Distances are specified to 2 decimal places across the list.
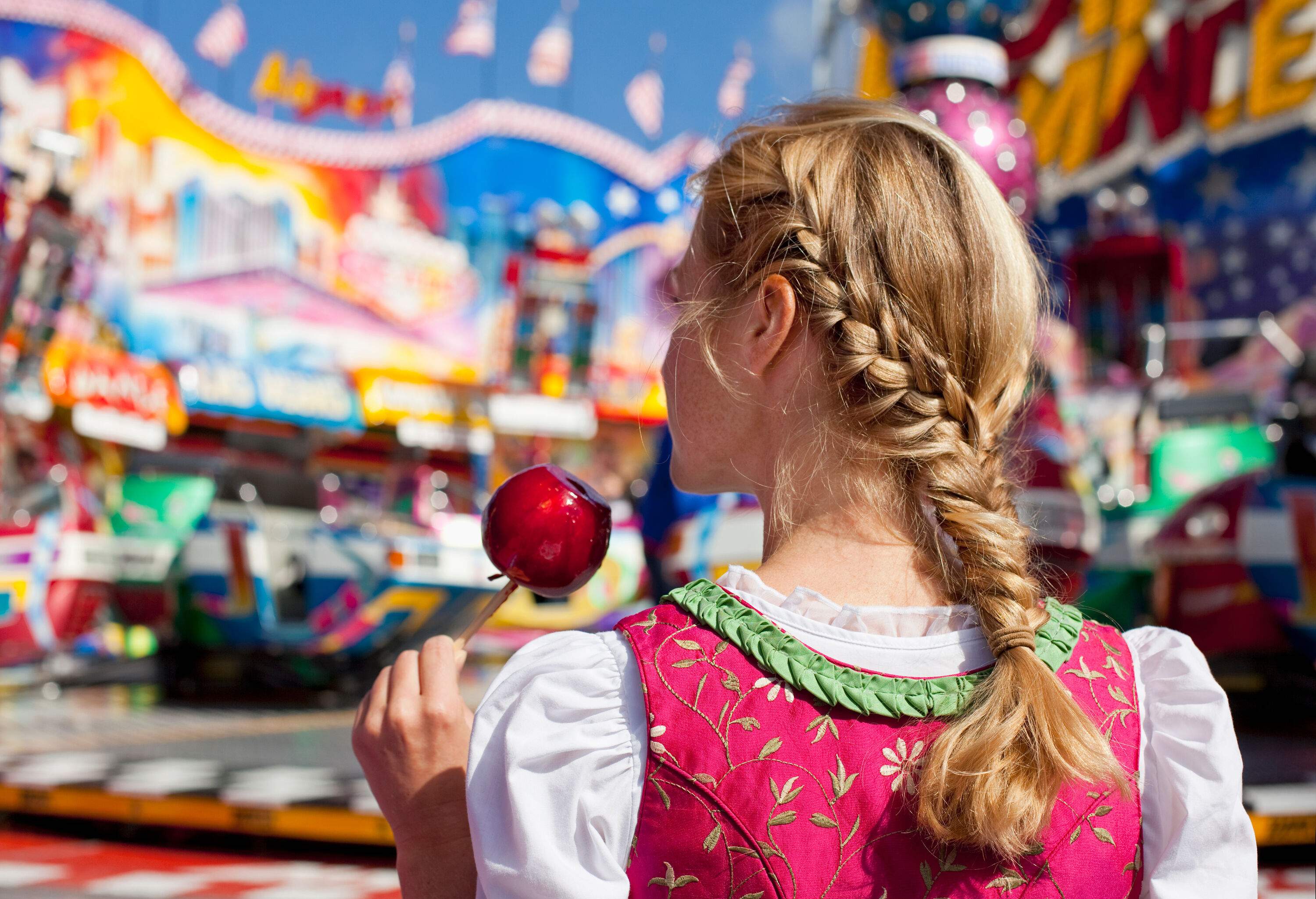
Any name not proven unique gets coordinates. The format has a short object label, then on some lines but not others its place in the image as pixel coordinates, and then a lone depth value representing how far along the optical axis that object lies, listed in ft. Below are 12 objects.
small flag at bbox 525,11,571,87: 51.93
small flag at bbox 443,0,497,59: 49.88
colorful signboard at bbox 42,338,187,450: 22.17
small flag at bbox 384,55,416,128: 47.37
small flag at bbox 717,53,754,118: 59.52
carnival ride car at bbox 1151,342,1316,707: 13.23
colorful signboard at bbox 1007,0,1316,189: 34.96
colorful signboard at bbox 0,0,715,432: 38.55
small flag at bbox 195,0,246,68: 44.65
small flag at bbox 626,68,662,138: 54.24
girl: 2.19
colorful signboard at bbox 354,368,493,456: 33.91
